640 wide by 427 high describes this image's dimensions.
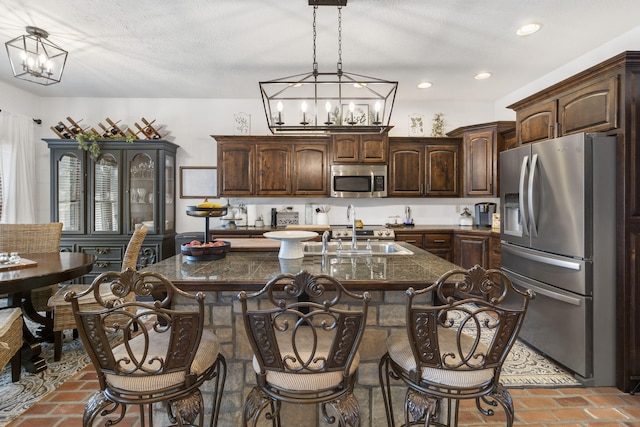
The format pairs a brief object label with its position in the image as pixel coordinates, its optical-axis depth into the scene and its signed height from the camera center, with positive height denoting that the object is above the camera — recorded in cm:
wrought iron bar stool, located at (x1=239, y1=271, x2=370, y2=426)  122 -59
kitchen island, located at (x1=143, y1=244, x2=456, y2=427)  178 -67
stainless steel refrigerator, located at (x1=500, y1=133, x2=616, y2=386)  232 -28
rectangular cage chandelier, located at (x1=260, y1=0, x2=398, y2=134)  255 +152
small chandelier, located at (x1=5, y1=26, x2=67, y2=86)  268 +155
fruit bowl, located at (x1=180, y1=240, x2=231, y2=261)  212 -24
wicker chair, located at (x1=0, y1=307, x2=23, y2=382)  202 -78
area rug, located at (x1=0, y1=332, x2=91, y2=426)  209 -118
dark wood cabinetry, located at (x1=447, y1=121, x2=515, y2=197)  425 +72
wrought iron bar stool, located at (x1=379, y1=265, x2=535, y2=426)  128 -59
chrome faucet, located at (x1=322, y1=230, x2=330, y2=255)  237 -24
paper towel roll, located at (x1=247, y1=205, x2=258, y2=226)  489 -5
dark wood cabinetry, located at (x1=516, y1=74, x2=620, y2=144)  231 +76
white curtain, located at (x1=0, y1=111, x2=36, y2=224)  409 +57
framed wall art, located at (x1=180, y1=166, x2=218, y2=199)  495 +44
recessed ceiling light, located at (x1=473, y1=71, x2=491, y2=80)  387 +157
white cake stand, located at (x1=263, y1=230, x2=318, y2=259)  206 -20
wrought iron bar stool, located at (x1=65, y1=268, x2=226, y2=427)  125 -58
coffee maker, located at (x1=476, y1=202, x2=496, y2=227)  470 -4
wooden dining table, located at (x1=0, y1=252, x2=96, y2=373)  215 -43
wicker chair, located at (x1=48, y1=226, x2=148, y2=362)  264 -80
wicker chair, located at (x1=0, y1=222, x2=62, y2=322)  306 -27
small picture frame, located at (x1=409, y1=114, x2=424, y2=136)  502 +127
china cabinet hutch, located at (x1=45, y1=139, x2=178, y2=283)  436 +20
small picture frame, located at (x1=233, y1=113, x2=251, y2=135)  494 +130
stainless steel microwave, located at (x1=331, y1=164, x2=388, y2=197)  465 +43
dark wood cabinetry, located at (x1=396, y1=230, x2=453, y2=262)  448 -39
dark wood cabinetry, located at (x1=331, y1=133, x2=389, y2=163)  465 +87
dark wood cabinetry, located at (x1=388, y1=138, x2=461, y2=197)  471 +65
